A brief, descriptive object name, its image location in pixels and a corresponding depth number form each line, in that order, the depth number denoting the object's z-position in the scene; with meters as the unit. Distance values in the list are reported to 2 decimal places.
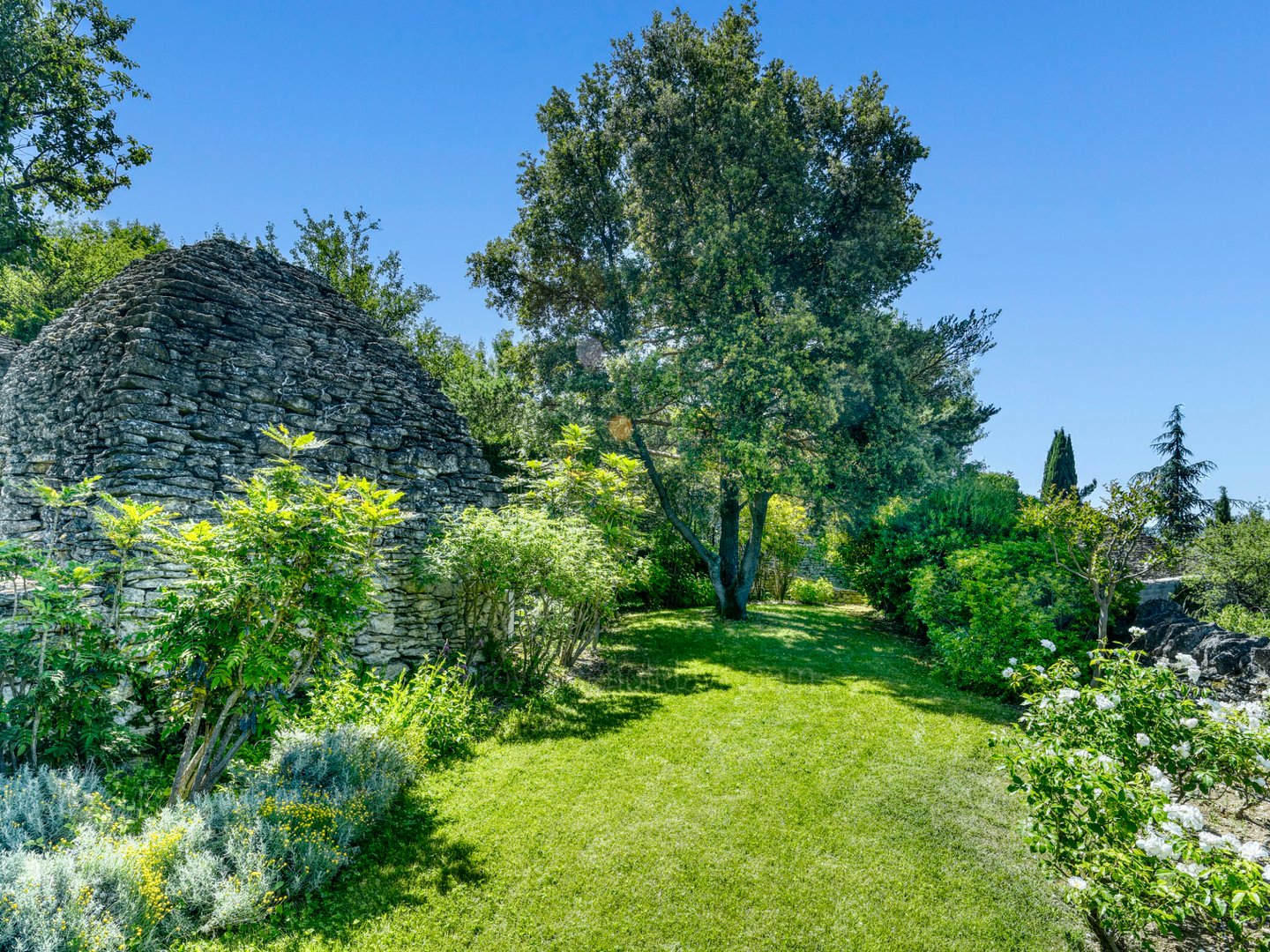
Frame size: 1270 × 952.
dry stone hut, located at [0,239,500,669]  5.91
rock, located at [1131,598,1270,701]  6.06
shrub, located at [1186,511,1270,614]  9.66
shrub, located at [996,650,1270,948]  2.49
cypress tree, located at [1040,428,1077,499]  24.92
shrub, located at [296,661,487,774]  5.29
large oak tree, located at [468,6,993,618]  12.39
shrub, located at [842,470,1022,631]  11.10
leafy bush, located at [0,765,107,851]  3.20
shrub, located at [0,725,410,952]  2.75
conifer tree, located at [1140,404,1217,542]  20.75
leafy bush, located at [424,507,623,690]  7.02
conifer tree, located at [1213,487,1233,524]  19.06
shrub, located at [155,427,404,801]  3.62
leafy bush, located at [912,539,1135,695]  7.74
